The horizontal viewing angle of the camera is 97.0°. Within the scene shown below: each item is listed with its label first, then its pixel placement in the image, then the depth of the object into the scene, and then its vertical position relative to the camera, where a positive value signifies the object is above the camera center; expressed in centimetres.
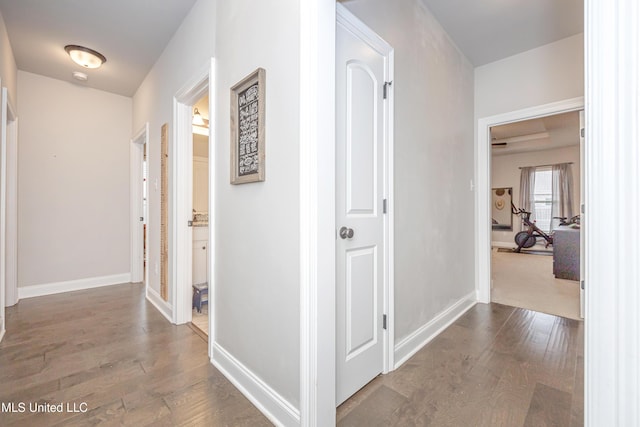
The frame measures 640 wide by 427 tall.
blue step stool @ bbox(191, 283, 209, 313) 294 -87
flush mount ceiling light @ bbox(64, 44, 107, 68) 291 +165
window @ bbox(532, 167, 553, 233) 783 +37
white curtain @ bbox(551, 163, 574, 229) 744 +53
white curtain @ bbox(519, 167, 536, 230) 801 +67
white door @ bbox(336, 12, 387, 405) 153 +0
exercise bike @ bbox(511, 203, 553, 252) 721 -65
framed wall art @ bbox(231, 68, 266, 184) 150 +48
